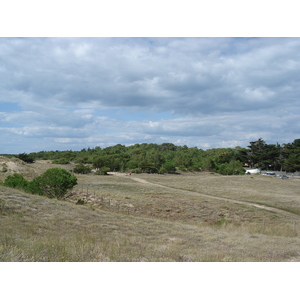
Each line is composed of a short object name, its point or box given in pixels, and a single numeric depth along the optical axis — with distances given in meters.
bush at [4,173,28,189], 24.41
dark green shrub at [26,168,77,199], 23.95
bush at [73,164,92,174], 73.88
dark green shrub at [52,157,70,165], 84.09
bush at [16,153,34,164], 77.12
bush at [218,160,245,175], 85.75
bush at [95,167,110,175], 72.69
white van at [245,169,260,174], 89.82
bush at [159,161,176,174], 86.86
